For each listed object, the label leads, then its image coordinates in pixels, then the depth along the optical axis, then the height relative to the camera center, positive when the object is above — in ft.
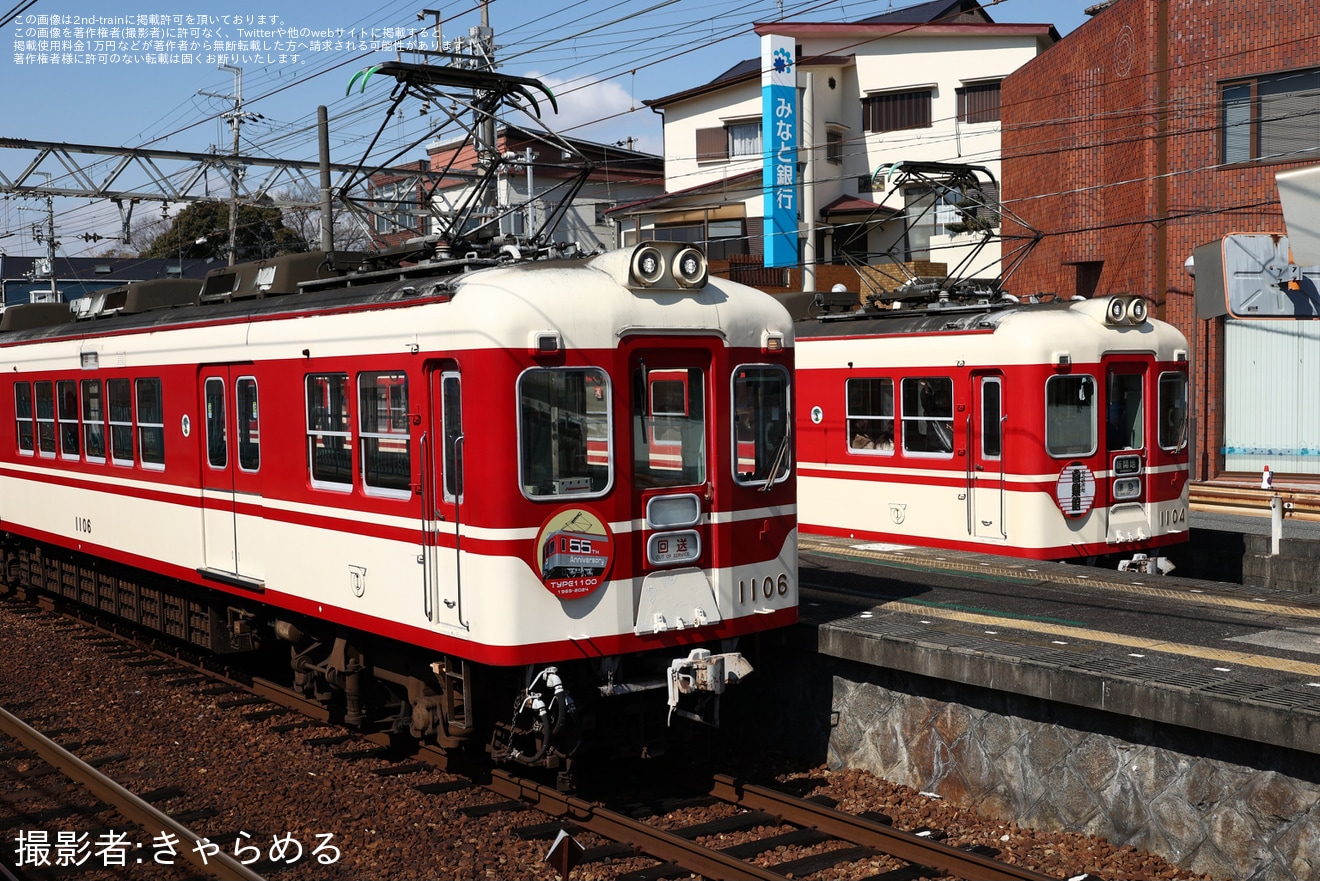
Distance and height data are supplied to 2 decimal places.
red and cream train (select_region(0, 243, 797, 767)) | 23.58 -2.66
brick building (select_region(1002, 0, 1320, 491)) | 67.56 +10.39
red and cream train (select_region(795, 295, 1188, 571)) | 39.78 -2.64
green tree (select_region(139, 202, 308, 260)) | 138.00 +16.04
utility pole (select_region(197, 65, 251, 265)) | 72.23 +19.41
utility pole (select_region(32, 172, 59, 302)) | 121.87 +14.07
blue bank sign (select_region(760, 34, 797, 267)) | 105.60 +18.19
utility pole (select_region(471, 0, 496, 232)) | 83.22 +21.94
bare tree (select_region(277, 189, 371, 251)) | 151.84 +18.73
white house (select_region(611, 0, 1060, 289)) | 114.73 +21.74
